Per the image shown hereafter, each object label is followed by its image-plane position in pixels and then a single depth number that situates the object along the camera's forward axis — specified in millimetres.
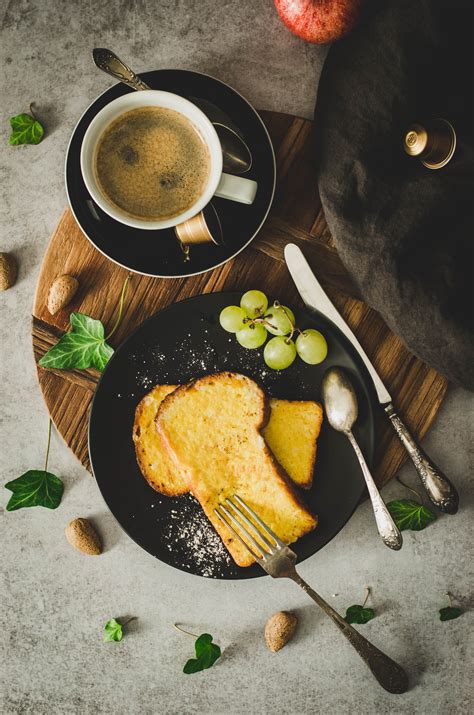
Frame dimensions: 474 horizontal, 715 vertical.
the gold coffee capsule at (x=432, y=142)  1033
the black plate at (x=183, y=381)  1112
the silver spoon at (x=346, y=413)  1094
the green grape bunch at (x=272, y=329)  1082
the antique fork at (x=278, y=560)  1070
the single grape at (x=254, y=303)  1082
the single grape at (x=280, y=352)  1087
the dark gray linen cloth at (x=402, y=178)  1023
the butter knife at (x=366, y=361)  1110
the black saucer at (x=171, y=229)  1062
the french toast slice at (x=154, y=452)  1130
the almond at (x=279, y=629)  1236
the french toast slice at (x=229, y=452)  1110
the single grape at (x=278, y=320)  1083
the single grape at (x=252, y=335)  1088
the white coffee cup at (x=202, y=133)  969
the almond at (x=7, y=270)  1214
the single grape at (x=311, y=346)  1081
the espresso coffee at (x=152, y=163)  1015
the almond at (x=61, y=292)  1113
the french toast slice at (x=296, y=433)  1122
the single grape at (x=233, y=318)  1078
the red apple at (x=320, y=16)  1056
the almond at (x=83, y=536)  1231
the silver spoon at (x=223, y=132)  1014
